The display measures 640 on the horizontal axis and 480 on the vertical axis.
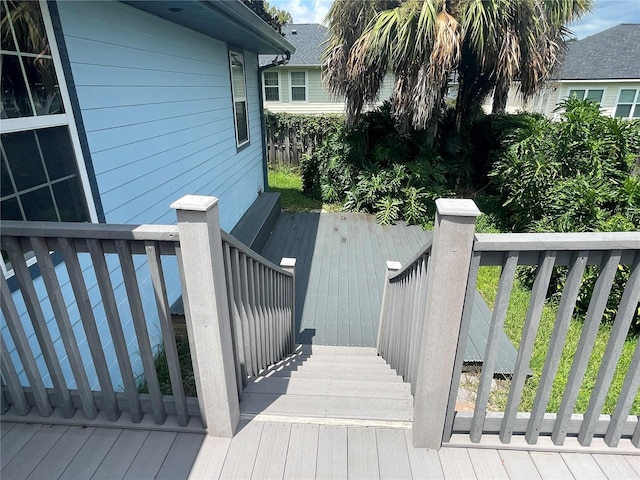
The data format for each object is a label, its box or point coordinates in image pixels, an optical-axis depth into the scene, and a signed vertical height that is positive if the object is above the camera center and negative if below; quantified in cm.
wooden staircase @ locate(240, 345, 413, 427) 177 -148
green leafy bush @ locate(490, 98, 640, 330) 383 -92
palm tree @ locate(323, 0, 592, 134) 526 +81
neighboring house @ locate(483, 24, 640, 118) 1430 +87
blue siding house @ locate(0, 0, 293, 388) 205 -5
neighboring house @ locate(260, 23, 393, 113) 1441 +47
